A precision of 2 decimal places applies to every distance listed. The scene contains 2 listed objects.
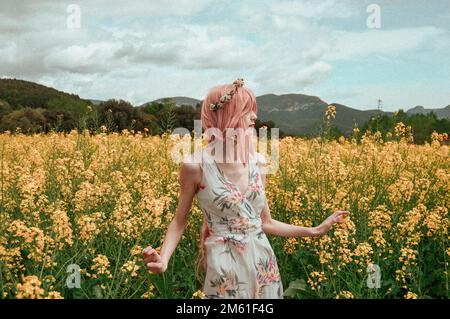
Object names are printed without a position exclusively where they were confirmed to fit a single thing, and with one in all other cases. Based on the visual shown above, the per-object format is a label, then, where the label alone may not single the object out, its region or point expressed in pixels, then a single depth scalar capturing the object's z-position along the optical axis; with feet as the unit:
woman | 7.87
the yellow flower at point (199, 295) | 8.04
